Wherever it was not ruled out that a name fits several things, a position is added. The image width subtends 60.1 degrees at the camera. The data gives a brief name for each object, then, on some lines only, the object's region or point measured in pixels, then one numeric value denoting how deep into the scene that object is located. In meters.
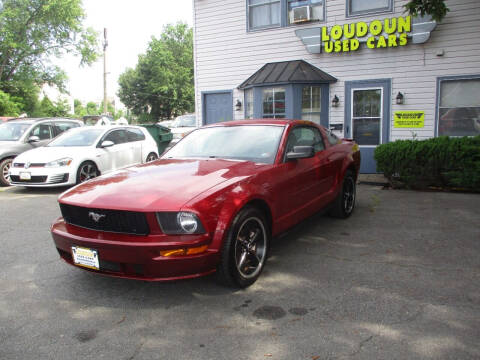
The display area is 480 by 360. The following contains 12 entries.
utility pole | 27.92
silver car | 10.15
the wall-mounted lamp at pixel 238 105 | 12.44
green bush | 8.15
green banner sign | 10.23
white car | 8.82
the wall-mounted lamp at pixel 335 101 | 11.06
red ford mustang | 3.31
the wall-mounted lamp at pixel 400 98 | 10.28
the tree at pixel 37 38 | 31.92
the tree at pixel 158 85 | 49.38
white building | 9.83
